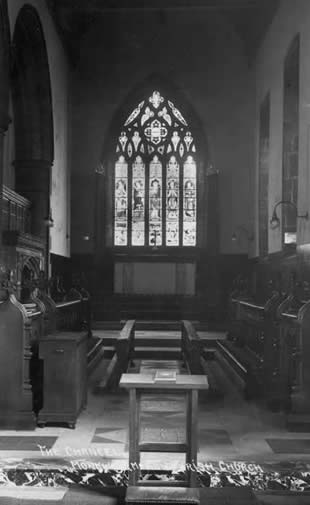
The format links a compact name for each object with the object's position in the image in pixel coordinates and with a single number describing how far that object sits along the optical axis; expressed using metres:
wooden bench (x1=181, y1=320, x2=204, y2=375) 7.75
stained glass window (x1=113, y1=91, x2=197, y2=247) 17.75
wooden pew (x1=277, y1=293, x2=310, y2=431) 6.30
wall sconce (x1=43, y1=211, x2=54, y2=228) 13.04
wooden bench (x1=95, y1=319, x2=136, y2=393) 8.28
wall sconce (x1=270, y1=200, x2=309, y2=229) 11.27
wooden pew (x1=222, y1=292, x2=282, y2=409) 7.35
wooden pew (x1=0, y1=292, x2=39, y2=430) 6.12
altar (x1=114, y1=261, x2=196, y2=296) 17.22
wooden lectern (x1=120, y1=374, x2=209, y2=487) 4.18
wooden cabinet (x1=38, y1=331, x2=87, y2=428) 6.21
